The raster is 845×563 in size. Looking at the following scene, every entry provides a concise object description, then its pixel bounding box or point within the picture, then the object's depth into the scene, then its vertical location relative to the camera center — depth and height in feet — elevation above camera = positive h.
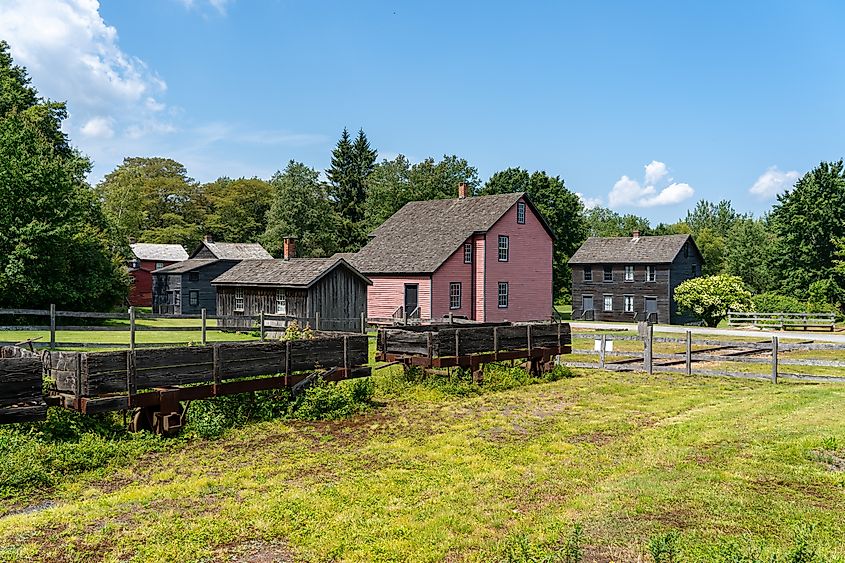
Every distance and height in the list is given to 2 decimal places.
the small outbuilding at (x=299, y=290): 104.94 +2.09
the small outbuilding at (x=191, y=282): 180.75 +5.58
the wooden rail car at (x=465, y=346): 52.26 -3.40
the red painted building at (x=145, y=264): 229.86 +13.40
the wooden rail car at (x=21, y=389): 30.40 -3.92
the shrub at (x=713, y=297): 156.35 +1.58
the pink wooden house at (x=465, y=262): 126.41 +8.10
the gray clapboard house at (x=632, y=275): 179.73 +7.83
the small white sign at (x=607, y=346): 66.69 -4.16
